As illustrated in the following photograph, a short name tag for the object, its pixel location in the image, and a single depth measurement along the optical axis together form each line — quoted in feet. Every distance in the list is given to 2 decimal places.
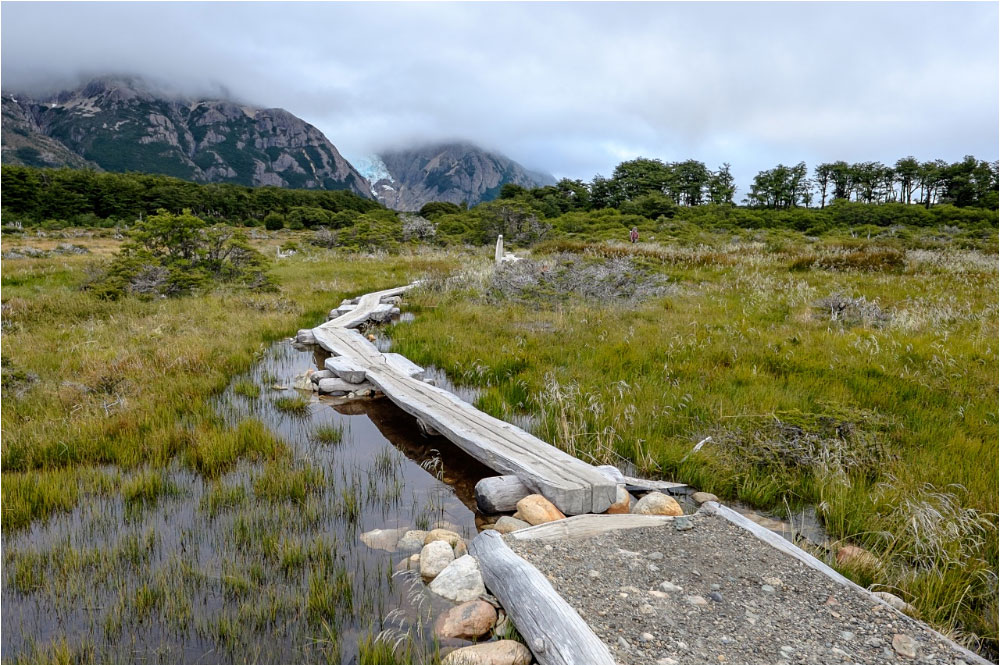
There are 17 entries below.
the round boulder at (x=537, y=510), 12.60
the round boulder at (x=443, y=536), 11.68
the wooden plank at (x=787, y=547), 9.02
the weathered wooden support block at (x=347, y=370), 23.27
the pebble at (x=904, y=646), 8.17
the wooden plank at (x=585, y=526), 11.60
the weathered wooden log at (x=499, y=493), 13.56
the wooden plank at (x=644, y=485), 14.29
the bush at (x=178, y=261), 41.70
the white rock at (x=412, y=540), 11.62
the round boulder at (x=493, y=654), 8.14
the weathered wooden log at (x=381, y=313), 39.01
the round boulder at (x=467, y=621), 9.07
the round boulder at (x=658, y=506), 12.93
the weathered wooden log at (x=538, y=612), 8.00
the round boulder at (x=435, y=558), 10.66
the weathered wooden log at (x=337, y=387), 23.16
